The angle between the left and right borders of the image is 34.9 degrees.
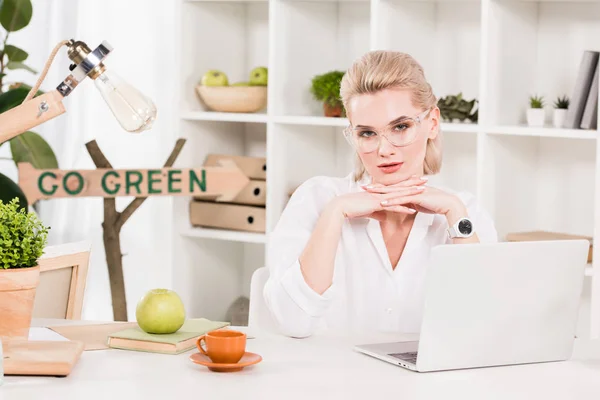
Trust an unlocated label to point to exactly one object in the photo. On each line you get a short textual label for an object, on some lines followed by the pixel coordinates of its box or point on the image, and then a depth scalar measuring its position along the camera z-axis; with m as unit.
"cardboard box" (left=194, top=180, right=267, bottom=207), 3.84
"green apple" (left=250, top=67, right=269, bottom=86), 3.87
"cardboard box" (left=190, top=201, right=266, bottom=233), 3.83
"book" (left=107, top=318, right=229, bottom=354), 1.84
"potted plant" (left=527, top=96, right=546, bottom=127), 3.33
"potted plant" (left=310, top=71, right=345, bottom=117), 3.67
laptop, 1.69
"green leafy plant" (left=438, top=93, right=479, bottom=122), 3.48
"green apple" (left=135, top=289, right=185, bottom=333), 1.91
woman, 2.18
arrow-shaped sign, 3.55
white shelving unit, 3.36
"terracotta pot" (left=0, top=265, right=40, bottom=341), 1.71
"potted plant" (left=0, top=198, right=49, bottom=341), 1.71
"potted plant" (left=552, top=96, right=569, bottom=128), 3.30
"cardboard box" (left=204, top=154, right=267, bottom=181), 3.87
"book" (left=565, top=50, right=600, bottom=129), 3.17
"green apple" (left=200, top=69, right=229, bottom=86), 3.87
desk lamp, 1.79
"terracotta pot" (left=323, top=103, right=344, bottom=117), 3.68
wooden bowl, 3.84
